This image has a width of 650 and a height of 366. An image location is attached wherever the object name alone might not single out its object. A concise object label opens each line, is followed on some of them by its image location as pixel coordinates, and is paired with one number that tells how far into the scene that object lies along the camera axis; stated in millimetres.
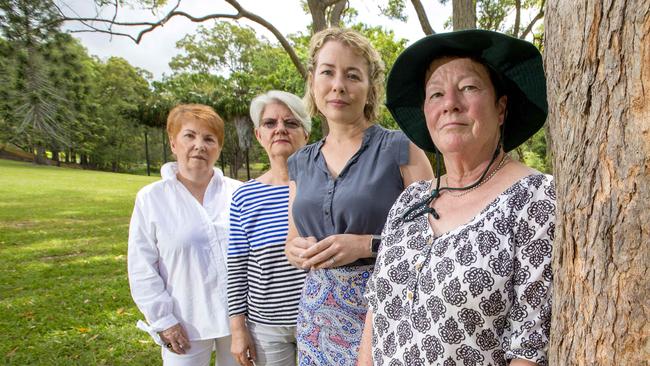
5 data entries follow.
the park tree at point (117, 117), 45388
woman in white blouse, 2703
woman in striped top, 2453
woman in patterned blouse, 1193
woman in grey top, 1884
